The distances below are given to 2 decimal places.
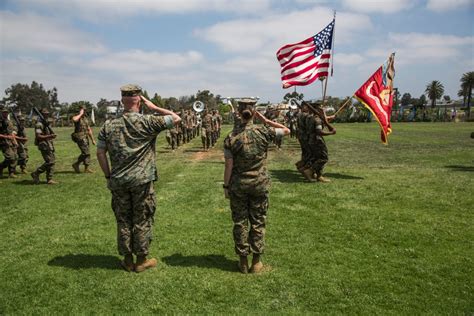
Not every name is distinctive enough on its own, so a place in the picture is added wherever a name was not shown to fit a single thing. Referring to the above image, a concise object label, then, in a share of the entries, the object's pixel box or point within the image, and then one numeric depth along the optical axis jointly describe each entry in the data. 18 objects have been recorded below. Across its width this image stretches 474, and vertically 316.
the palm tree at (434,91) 92.00
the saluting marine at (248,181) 4.99
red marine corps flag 11.31
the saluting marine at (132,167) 4.87
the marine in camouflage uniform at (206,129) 20.10
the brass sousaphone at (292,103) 28.34
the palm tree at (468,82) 81.10
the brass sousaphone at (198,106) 33.00
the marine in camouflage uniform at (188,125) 25.19
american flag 10.89
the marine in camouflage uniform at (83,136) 13.06
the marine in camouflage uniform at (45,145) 11.20
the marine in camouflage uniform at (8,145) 12.51
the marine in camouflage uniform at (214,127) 21.80
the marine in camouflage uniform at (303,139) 11.50
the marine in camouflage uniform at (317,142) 10.87
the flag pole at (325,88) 10.23
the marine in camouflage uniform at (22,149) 13.65
